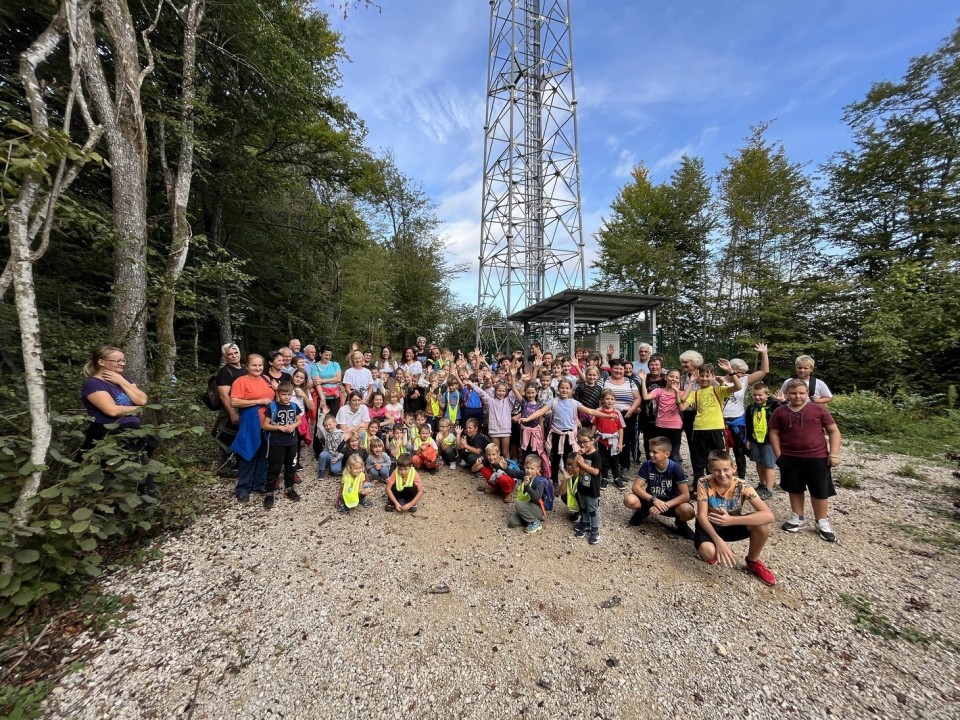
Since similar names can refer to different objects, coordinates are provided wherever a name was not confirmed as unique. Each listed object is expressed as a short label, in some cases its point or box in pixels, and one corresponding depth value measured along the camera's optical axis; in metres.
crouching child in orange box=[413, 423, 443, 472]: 5.52
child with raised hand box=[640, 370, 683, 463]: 4.74
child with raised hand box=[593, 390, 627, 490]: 4.77
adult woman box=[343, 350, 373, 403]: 6.35
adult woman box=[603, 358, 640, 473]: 5.16
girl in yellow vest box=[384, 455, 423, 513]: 4.47
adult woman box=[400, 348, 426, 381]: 7.11
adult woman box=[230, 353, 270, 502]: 4.29
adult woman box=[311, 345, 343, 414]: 6.07
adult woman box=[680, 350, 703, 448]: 4.57
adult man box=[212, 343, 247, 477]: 4.34
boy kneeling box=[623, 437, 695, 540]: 3.75
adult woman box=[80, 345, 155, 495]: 3.06
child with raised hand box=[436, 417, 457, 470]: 5.82
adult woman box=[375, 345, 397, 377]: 7.30
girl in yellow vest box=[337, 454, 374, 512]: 4.39
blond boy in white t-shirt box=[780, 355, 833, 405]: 4.26
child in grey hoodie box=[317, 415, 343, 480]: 5.28
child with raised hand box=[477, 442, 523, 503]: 4.78
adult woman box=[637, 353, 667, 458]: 5.04
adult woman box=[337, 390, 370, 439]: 5.45
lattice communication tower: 14.80
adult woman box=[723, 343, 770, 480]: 4.73
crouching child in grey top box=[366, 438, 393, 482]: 4.99
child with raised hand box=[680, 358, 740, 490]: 4.30
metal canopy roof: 10.61
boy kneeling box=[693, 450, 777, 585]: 3.14
